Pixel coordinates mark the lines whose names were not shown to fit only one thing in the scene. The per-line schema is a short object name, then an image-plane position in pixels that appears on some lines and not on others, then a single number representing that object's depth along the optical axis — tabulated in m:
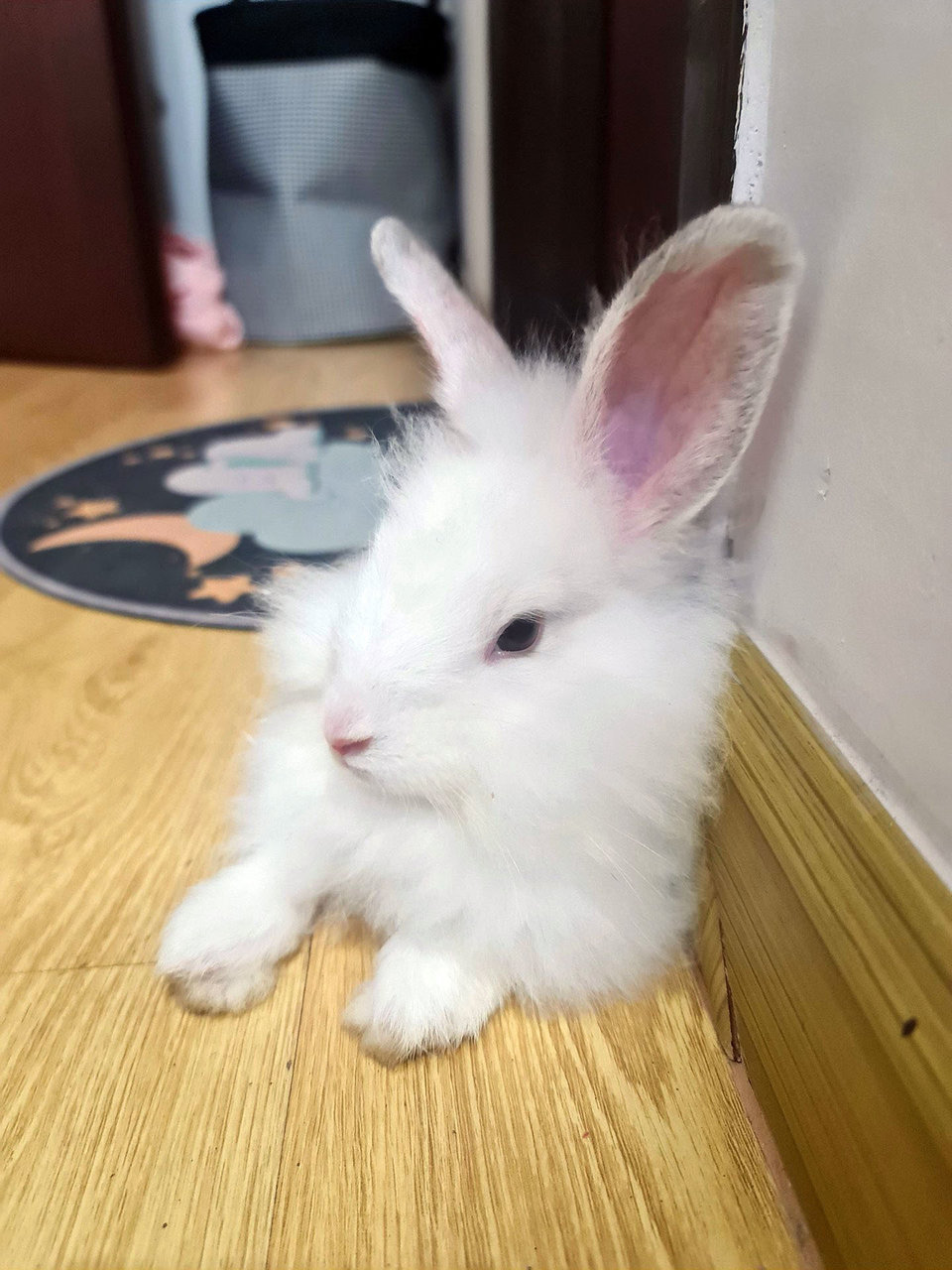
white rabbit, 0.21
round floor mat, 0.46
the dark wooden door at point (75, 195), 0.88
